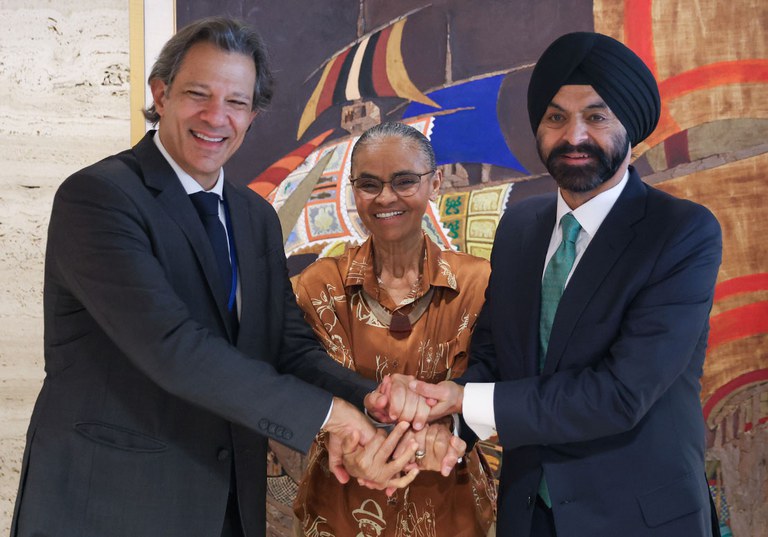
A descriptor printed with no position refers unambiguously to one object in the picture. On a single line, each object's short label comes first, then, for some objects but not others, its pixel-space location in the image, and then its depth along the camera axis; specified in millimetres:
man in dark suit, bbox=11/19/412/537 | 1829
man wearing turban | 1828
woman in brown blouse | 2336
